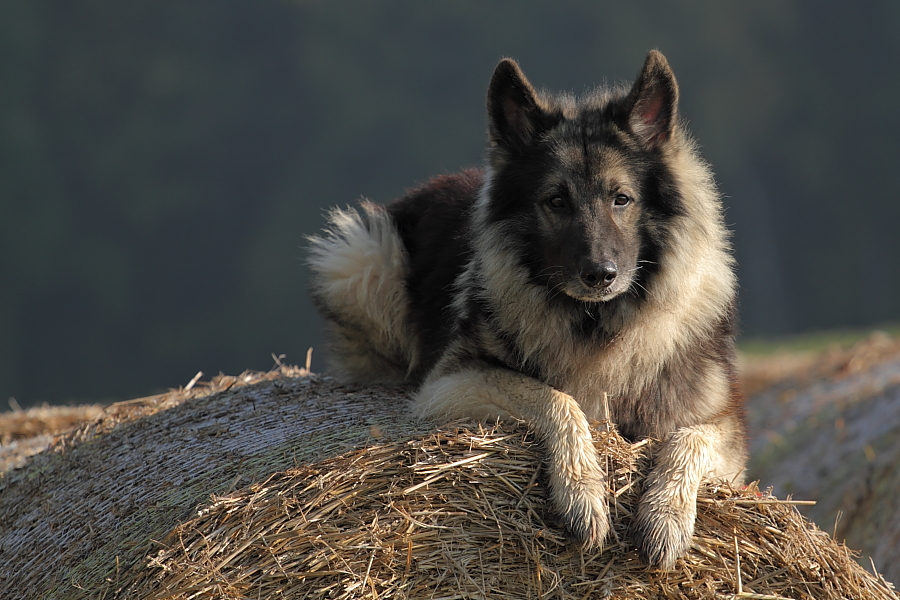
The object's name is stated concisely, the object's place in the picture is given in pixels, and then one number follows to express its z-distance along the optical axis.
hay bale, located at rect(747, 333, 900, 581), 10.53
